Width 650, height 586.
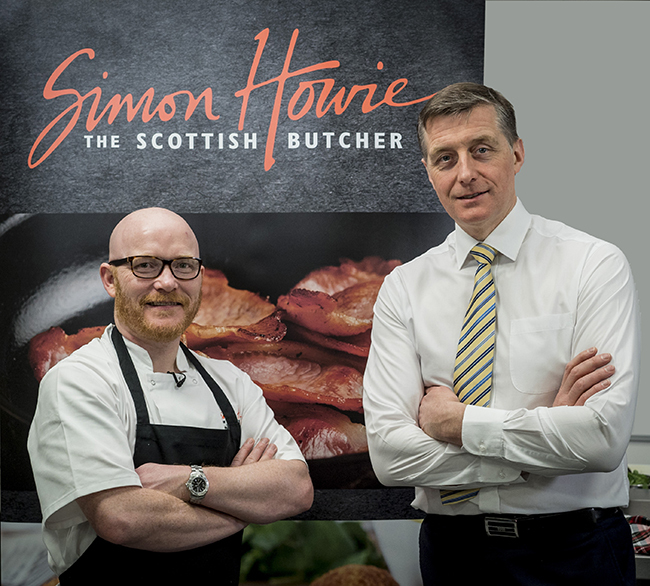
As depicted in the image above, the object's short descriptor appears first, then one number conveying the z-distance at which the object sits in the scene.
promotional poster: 3.02
